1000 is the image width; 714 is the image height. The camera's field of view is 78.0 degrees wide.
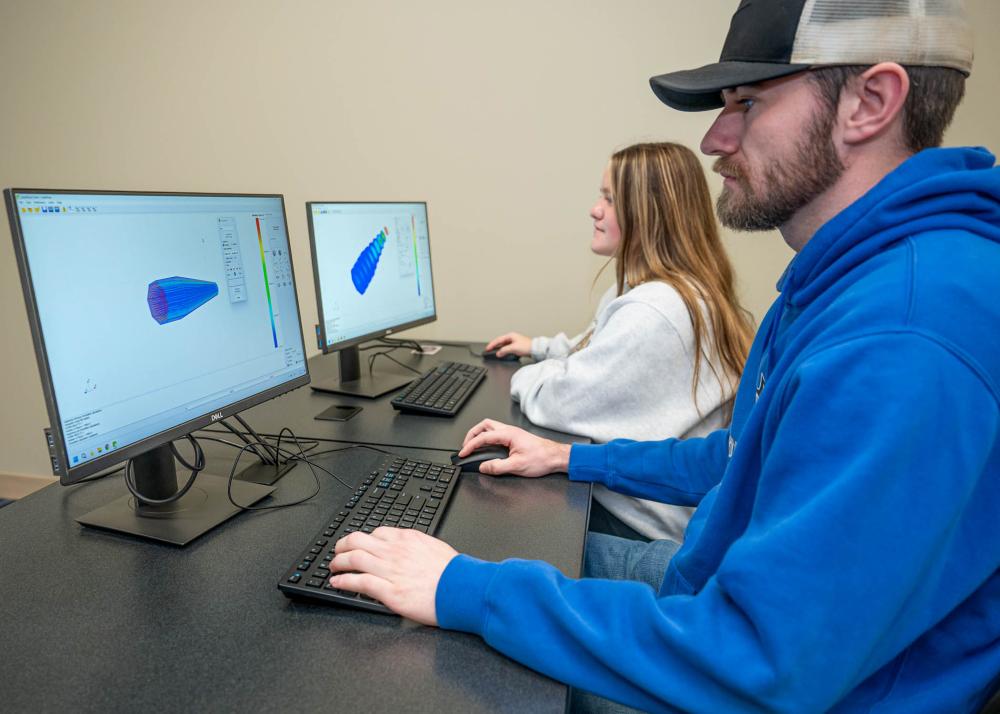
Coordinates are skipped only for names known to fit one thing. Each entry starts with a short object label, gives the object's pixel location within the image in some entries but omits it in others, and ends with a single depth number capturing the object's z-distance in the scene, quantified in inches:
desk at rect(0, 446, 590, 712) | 22.6
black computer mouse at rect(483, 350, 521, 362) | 75.8
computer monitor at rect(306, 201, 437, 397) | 57.2
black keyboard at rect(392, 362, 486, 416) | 54.3
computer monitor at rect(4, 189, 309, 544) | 28.1
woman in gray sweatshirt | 50.5
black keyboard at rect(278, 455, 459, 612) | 27.5
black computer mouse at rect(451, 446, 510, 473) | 41.6
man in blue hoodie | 19.8
